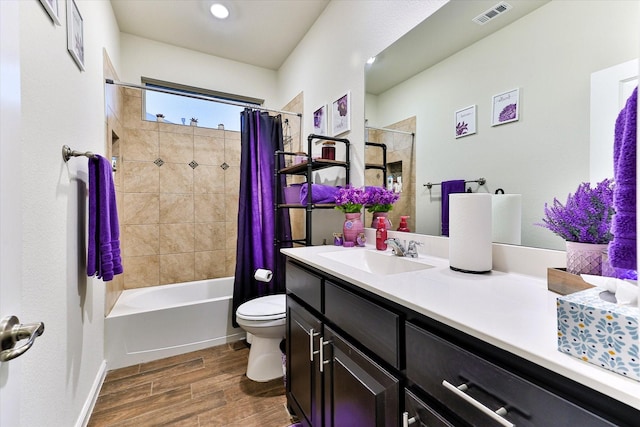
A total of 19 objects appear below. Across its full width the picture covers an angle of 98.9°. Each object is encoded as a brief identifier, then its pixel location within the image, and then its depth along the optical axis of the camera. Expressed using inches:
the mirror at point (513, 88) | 31.8
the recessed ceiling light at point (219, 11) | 82.9
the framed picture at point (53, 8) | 39.0
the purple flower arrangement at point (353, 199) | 63.1
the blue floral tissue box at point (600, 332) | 14.4
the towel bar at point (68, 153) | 46.4
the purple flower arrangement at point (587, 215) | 27.5
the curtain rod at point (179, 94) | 80.8
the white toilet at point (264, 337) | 68.2
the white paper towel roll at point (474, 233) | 36.9
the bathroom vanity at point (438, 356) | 16.3
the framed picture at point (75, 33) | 48.8
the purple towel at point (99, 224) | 53.9
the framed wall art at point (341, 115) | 73.2
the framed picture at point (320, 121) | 84.5
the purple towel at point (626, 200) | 17.4
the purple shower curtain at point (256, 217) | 92.6
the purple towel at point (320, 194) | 70.8
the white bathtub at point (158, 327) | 77.1
